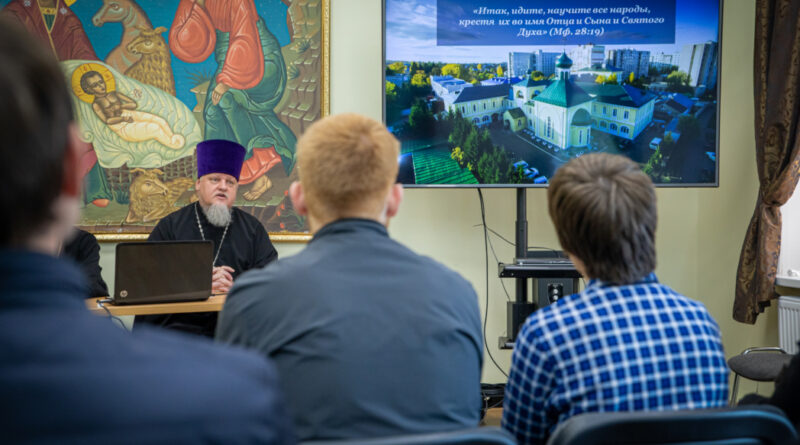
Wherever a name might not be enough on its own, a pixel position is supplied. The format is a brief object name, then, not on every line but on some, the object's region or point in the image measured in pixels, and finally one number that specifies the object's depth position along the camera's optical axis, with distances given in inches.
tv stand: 125.6
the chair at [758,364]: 97.5
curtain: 121.0
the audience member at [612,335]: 48.9
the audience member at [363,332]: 43.6
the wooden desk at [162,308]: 100.3
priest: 144.4
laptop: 102.3
